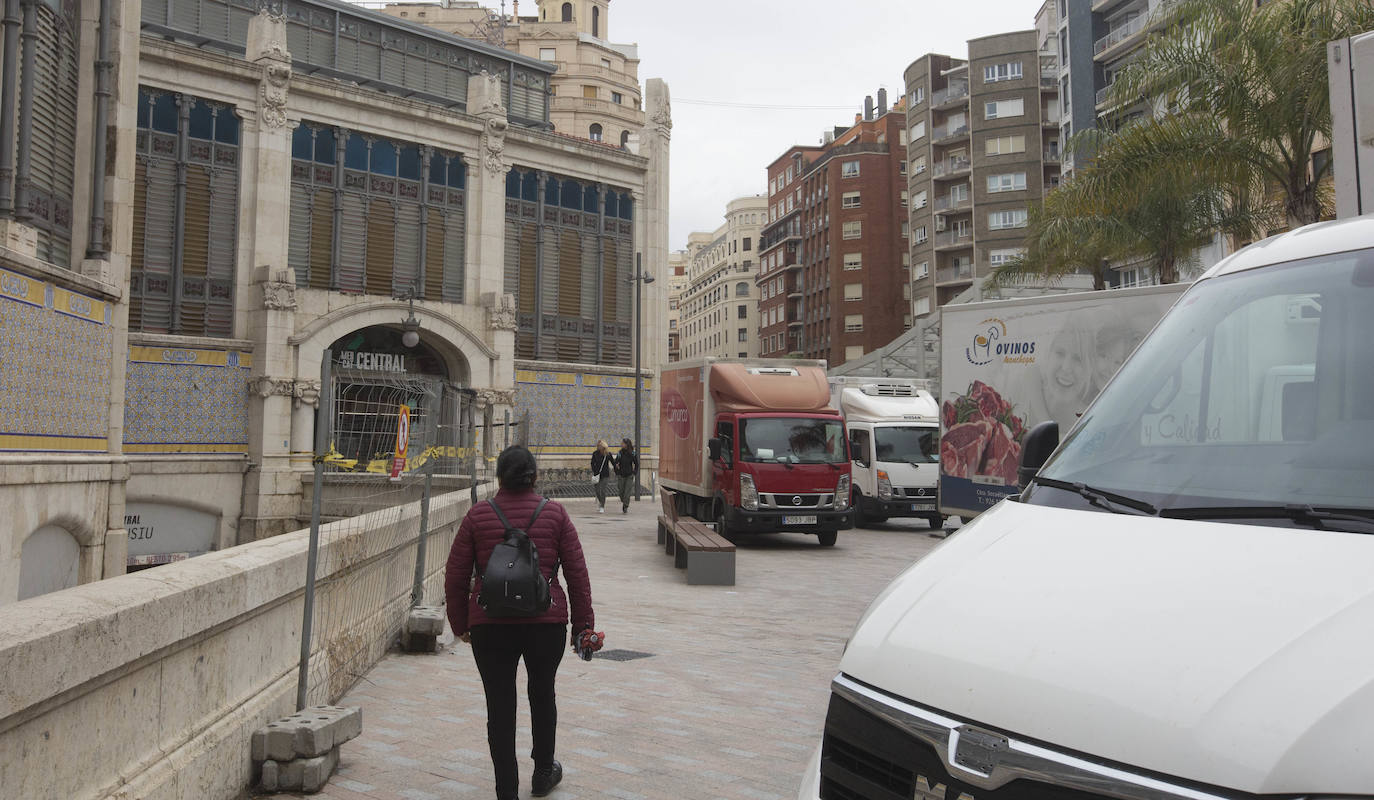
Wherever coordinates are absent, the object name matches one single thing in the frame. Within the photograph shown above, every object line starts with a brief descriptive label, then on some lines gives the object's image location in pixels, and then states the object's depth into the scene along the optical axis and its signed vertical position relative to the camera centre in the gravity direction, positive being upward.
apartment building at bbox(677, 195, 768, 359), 113.88 +18.50
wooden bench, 13.52 -1.39
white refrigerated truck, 22.73 -0.08
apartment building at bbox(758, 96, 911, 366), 82.06 +16.64
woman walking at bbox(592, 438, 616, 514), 27.14 -0.45
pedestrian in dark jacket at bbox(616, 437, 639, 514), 26.69 -0.39
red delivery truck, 18.48 +0.04
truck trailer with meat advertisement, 12.95 +1.15
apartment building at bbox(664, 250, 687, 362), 145.38 +21.88
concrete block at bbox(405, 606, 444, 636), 8.51 -1.41
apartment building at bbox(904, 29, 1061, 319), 66.44 +19.41
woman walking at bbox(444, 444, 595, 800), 4.80 -0.79
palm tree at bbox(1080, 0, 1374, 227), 14.39 +5.18
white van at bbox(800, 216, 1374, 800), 1.95 -0.33
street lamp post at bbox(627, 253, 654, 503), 35.41 +4.95
